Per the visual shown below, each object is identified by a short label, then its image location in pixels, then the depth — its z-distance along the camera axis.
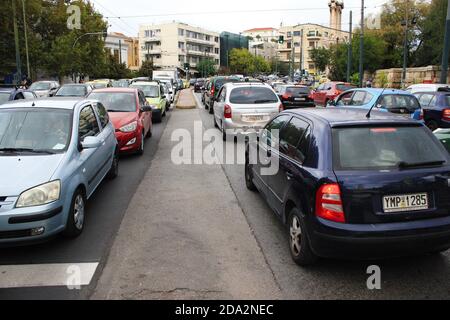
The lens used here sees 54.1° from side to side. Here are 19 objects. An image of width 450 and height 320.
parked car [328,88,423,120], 12.30
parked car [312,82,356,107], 25.47
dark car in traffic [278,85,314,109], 23.80
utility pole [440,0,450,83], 19.17
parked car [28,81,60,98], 26.70
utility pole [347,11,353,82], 36.41
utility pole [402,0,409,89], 34.38
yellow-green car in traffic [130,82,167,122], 17.95
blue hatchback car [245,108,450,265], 3.90
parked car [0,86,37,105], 12.70
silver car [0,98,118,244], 4.54
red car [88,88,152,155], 9.99
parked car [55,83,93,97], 20.16
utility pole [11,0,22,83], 30.18
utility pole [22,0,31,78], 35.48
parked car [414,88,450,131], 13.23
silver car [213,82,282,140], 12.05
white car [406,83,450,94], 16.02
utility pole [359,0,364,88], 31.18
